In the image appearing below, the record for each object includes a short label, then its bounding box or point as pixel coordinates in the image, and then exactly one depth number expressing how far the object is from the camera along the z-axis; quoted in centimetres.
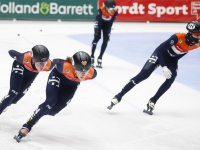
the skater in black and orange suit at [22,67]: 1117
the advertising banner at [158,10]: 4278
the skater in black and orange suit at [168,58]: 1371
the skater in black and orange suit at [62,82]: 1061
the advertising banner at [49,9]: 4228
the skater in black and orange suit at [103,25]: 2187
